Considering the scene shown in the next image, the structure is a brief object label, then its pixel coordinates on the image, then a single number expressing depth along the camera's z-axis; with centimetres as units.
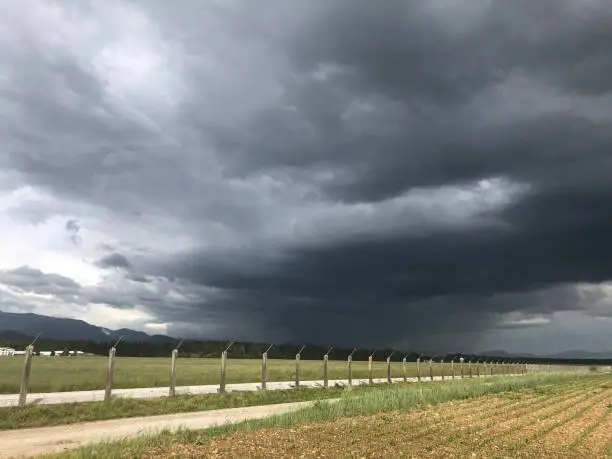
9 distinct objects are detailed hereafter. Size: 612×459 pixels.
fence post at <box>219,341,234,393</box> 3105
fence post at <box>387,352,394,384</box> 4745
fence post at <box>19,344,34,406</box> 2220
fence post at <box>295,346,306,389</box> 3728
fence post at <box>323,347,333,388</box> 3916
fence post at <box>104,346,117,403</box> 2455
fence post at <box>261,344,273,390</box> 3416
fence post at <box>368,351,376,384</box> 4483
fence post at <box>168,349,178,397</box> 2784
